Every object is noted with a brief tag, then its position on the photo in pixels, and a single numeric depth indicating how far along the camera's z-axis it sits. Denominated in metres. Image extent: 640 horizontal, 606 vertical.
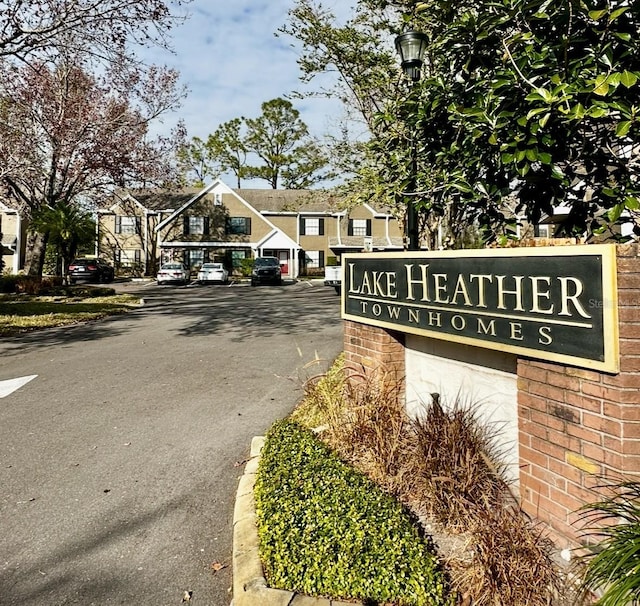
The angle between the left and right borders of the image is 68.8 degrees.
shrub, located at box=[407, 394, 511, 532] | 3.07
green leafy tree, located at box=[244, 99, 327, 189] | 55.25
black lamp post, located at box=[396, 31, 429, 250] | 5.81
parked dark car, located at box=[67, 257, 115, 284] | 30.11
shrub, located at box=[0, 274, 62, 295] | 21.47
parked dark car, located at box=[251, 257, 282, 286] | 32.09
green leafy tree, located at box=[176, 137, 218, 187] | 56.88
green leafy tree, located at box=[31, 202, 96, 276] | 22.36
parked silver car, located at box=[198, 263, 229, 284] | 34.22
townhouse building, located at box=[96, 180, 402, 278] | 40.62
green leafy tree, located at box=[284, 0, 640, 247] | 3.13
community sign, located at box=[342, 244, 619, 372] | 2.50
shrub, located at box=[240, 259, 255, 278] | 39.47
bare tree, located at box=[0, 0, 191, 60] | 11.41
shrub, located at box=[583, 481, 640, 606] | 1.86
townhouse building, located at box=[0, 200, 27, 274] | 41.38
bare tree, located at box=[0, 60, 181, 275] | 21.89
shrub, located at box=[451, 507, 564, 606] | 2.38
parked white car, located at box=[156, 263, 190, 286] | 32.80
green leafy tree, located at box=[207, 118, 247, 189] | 56.44
